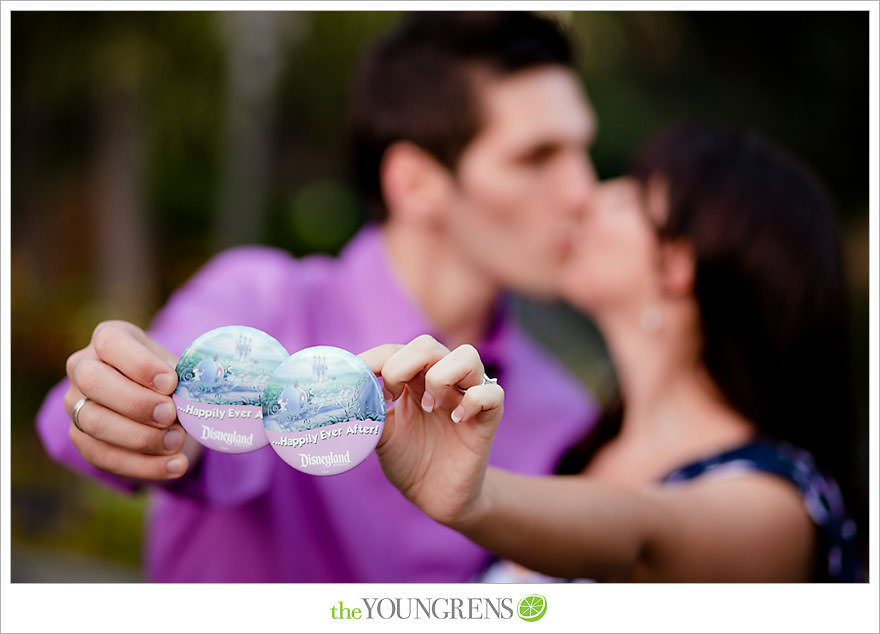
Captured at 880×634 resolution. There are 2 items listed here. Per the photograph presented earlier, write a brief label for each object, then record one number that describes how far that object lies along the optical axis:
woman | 1.12
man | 1.74
